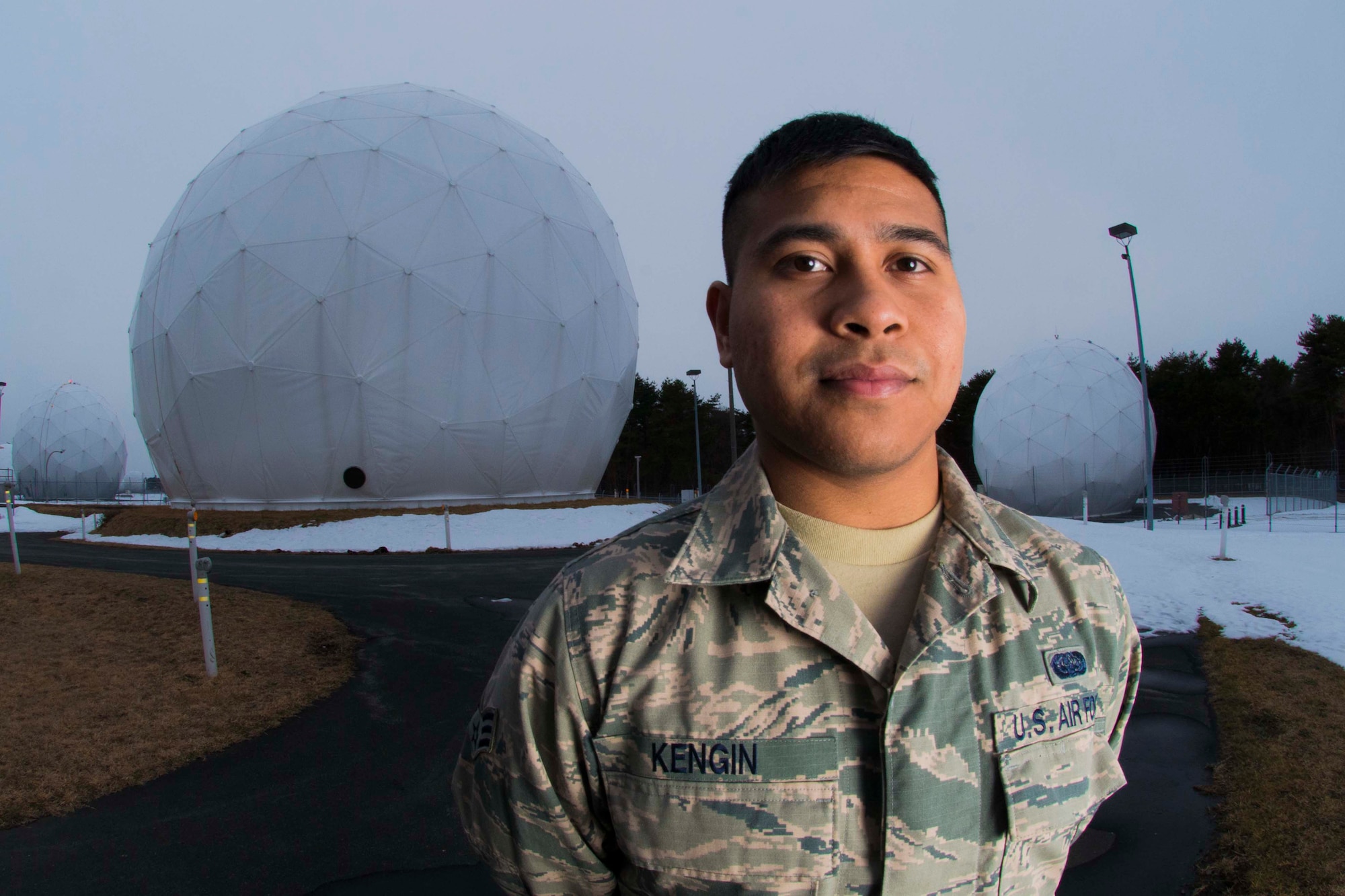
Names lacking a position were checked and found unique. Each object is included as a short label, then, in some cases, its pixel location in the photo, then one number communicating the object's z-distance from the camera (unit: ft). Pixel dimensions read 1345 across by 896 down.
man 3.97
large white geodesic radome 71.56
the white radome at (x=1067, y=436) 107.76
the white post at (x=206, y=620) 22.48
